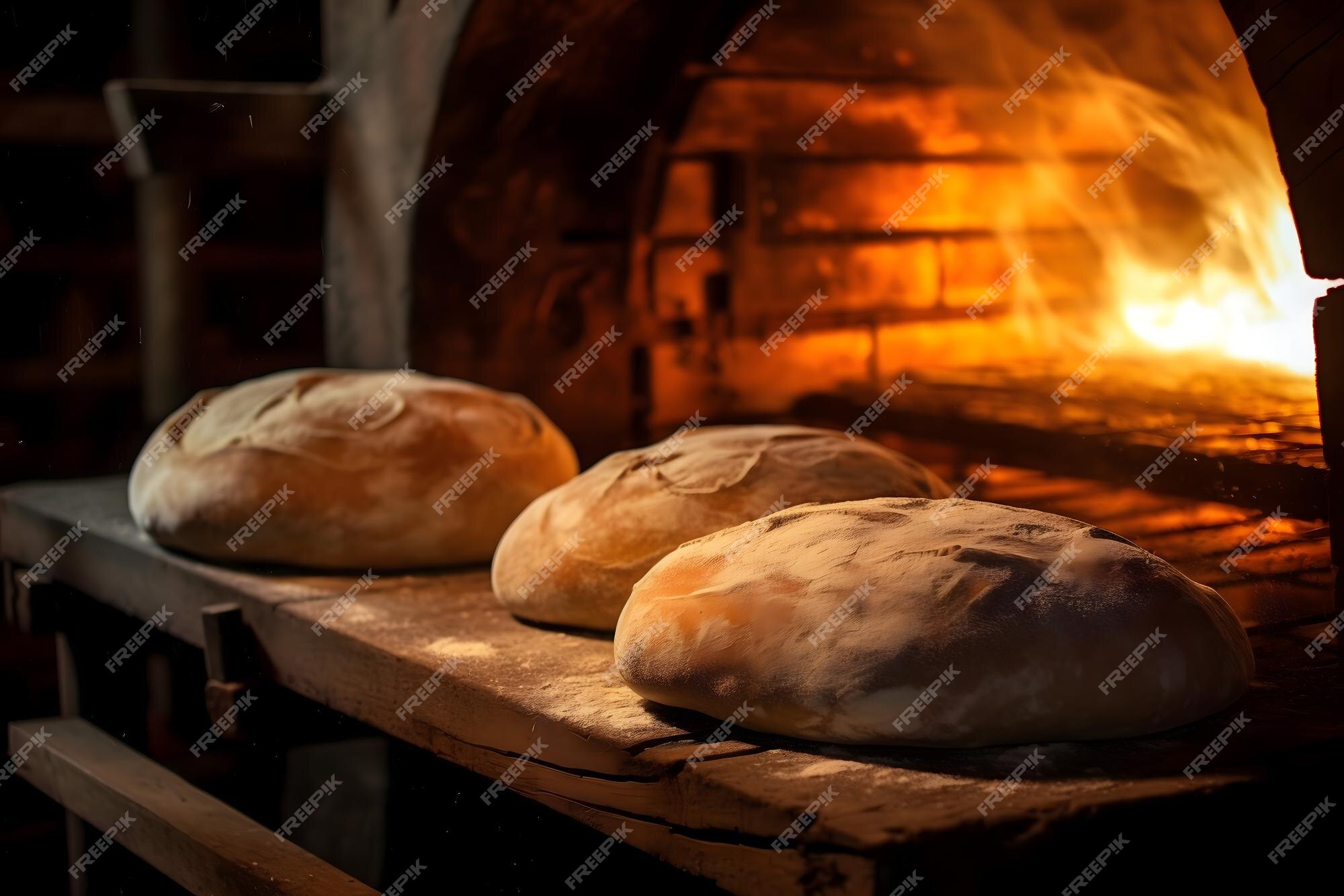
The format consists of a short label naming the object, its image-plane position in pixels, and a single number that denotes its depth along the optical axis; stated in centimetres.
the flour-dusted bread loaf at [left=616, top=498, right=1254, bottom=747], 164
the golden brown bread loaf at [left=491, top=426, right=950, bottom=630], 232
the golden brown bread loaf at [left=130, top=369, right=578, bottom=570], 288
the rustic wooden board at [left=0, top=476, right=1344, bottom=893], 144
